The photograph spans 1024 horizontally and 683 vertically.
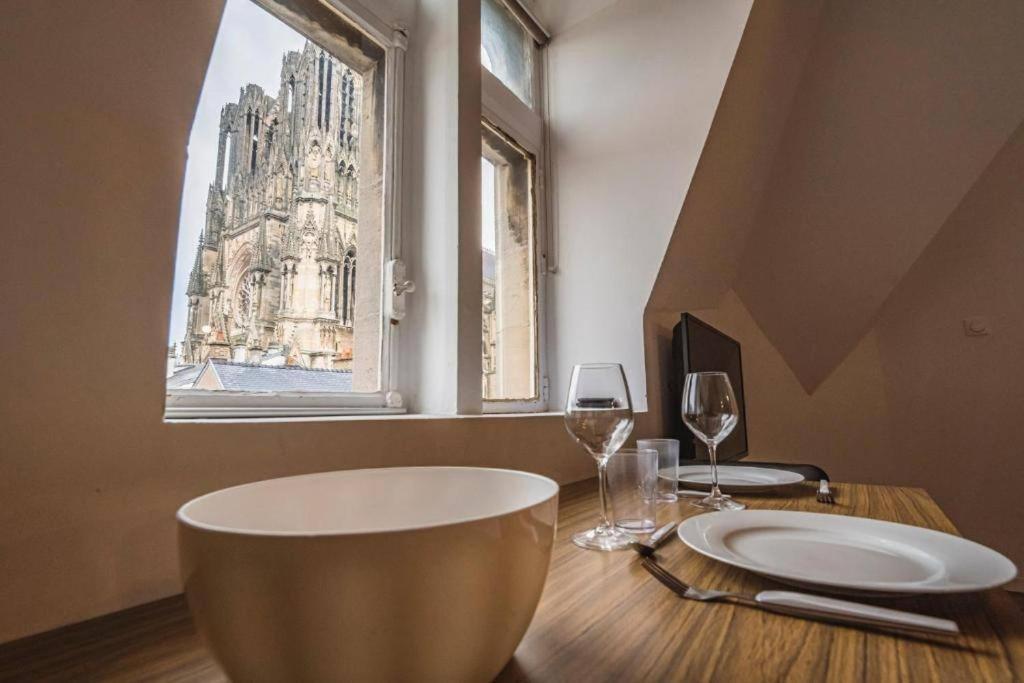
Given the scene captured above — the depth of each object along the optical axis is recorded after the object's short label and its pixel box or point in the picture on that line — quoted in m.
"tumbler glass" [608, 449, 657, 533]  0.70
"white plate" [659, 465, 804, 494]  0.96
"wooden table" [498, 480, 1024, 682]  0.31
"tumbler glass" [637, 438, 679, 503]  0.91
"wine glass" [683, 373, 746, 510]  0.85
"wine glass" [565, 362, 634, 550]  0.65
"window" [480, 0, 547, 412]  1.56
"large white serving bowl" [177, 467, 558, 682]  0.20
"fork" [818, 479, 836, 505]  0.88
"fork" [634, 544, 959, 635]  0.35
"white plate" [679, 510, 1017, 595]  0.40
